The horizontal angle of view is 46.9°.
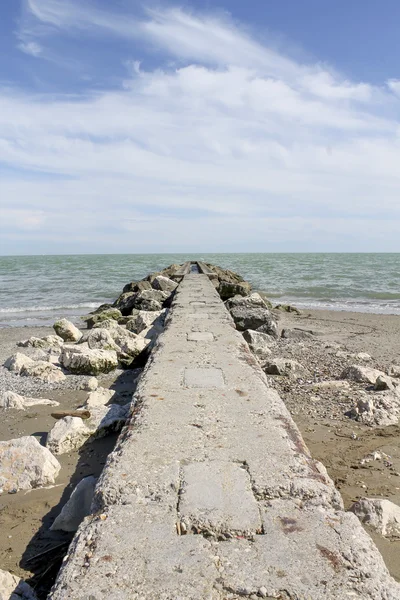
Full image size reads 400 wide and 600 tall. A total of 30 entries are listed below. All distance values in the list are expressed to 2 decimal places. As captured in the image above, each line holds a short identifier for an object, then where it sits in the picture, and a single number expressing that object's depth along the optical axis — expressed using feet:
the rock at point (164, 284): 45.11
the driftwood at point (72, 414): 12.98
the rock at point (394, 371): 19.86
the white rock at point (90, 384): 17.47
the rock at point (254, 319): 28.22
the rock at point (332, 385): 17.28
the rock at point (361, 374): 17.74
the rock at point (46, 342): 26.58
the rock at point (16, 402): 15.05
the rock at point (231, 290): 40.93
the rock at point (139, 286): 46.96
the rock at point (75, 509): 8.57
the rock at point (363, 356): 22.90
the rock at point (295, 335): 28.48
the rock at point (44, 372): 18.28
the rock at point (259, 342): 23.47
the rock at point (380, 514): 8.13
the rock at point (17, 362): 19.48
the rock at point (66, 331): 28.27
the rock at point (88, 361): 19.19
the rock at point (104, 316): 34.81
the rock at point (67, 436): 11.48
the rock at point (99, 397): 14.43
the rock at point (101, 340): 22.27
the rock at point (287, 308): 44.24
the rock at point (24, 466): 9.82
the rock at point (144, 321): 28.71
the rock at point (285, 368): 18.93
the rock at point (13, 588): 6.26
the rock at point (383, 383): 16.37
